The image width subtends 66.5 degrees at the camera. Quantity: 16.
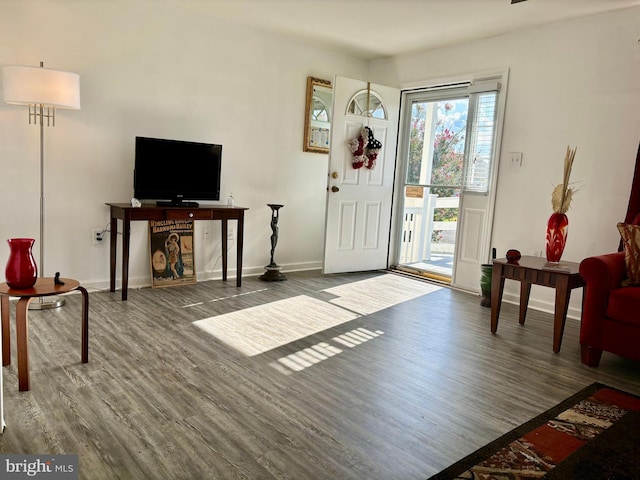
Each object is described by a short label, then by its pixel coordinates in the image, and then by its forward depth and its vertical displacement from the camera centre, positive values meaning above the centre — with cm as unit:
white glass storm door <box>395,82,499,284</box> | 487 +21
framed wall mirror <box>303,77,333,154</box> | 548 +74
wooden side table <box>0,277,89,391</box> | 229 -74
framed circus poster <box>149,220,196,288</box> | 449 -76
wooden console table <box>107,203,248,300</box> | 391 -37
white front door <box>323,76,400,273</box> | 524 +0
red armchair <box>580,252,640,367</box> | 289 -68
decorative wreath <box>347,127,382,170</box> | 533 +39
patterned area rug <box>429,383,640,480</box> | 190 -107
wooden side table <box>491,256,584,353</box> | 327 -58
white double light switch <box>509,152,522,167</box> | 459 +33
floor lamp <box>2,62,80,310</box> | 329 +51
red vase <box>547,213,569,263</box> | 354 -28
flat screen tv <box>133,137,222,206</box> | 407 +0
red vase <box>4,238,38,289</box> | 235 -50
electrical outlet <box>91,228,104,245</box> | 418 -59
